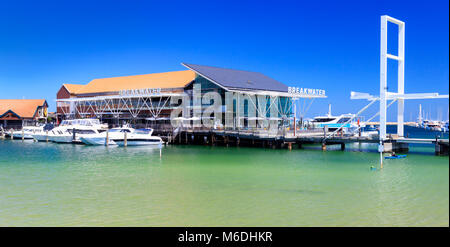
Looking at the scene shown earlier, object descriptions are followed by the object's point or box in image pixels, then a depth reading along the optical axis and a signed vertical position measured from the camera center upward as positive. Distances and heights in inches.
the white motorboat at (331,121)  2518.5 +5.2
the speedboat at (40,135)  2381.9 -80.6
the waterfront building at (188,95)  2187.5 +146.0
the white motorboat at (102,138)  1972.2 -78.4
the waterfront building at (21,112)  3331.7 +72.5
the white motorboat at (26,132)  2595.2 -69.5
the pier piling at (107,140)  1967.8 -88.5
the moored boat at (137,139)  1959.9 -83.6
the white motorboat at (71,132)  2159.2 -58.0
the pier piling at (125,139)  1947.6 -84.7
